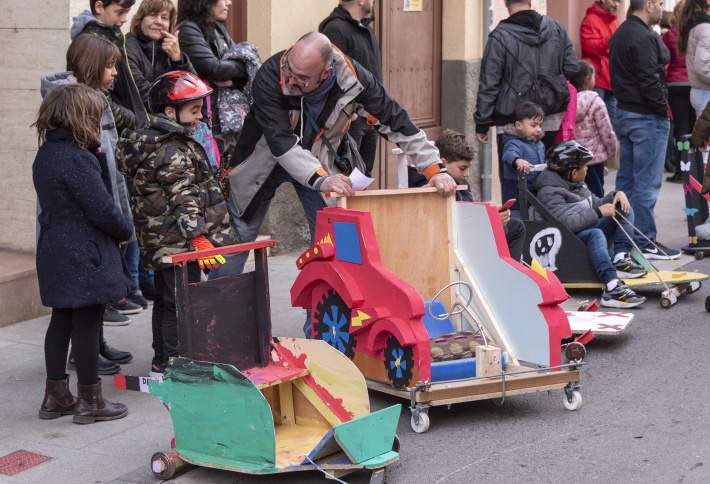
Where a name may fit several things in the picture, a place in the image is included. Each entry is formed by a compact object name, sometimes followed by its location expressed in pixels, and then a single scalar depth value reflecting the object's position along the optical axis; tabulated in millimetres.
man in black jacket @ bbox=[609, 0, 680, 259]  8195
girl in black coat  4492
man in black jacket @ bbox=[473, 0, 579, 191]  7793
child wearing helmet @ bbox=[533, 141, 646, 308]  6777
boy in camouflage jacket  4887
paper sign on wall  9852
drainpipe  10633
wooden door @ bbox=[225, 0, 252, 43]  8141
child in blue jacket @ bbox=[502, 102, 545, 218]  7215
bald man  5004
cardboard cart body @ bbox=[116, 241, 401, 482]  3842
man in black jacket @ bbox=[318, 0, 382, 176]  7172
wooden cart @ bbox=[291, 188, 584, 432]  4520
